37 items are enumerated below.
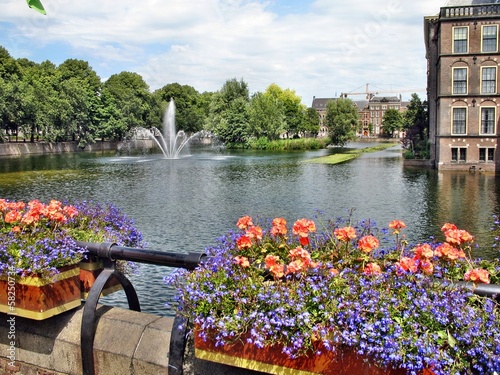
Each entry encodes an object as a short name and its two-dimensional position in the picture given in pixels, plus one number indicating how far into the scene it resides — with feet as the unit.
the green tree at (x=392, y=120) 496.23
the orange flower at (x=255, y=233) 11.70
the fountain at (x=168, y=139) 210.34
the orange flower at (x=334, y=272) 10.03
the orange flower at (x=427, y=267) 9.98
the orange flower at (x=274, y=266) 10.13
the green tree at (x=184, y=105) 374.22
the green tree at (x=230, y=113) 279.08
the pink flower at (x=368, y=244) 11.00
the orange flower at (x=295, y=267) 10.14
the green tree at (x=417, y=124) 179.35
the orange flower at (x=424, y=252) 10.51
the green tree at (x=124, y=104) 279.69
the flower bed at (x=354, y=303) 8.48
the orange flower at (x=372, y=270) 10.10
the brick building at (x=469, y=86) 132.16
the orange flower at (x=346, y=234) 11.58
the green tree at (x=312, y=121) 400.18
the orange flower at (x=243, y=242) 11.30
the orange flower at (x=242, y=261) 10.57
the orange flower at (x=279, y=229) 12.07
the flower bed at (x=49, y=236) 12.21
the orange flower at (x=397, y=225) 13.30
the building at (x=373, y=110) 593.42
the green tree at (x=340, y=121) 294.05
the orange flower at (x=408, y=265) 9.95
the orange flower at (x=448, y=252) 10.61
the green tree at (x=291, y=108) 350.84
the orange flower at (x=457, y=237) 11.57
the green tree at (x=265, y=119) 275.80
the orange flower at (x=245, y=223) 12.67
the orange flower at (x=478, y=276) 9.52
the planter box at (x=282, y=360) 9.02
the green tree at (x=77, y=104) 246.47
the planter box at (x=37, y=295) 12.16
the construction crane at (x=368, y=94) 631.27
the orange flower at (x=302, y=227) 12.18
